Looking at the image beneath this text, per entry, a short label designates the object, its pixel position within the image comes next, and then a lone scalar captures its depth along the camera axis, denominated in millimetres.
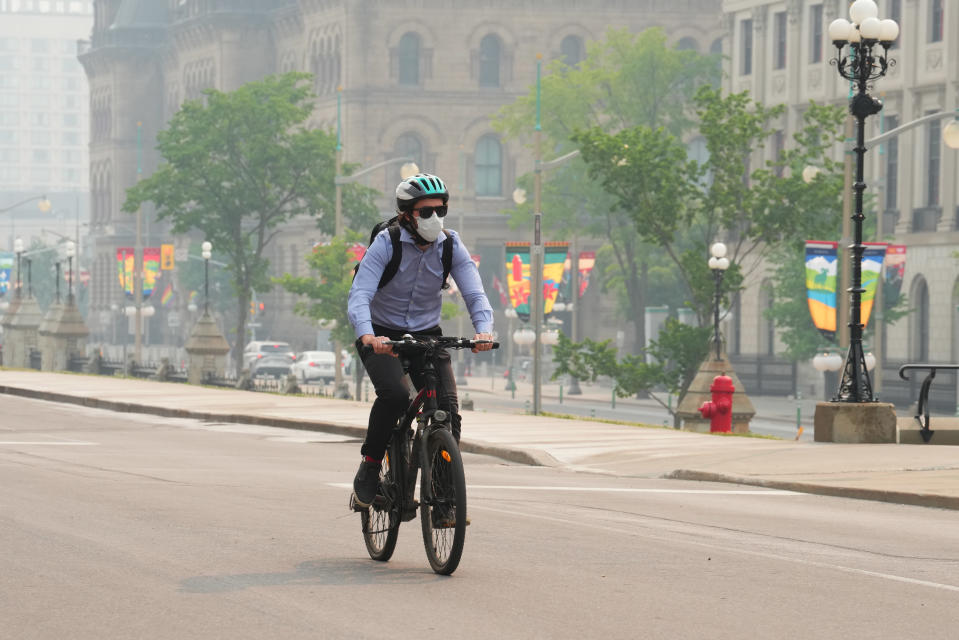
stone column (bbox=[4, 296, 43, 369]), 69562
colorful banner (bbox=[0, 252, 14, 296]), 88125
